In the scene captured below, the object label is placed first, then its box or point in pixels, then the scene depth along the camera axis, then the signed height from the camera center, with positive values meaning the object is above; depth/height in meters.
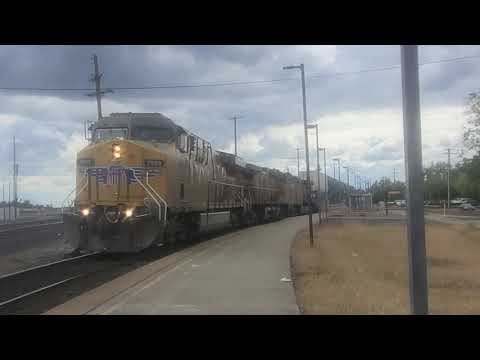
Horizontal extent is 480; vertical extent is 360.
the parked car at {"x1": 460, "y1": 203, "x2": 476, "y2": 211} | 74.22 -1.29
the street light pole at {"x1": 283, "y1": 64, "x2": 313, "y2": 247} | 21.91 +3.61
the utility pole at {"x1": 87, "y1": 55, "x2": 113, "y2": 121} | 32.97 +7.62
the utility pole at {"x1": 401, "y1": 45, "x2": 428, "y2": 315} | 5.38 +0.25
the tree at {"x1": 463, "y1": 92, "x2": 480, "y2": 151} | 30.44 +4.01
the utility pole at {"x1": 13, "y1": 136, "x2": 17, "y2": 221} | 52.75 +2.14
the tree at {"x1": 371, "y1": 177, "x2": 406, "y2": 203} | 118.19 +3.25
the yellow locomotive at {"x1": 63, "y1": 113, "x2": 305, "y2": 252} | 15.50 +0.60
